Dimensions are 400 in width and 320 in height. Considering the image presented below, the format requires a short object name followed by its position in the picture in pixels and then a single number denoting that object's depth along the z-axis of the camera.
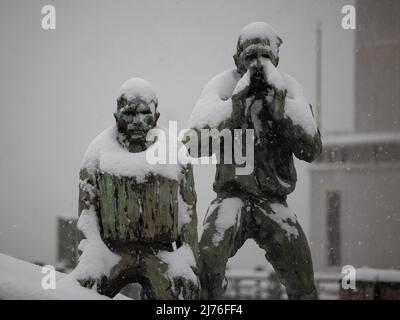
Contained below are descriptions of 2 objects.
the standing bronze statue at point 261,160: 11.01
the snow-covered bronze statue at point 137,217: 10.03
